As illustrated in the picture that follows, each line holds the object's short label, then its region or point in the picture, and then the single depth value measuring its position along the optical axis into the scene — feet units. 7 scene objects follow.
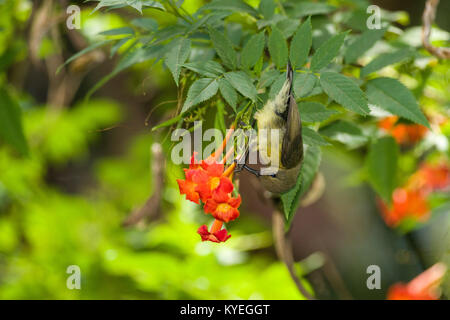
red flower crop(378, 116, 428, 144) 3.97
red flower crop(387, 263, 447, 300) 3.82
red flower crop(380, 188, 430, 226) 4.47
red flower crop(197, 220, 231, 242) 2.75
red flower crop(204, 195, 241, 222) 2.72
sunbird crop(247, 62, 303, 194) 2.68
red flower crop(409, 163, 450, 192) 4.59
